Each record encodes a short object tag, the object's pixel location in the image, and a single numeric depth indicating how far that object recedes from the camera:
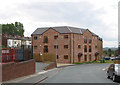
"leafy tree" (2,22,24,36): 73.60
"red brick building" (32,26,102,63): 39.62
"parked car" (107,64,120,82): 12.03
